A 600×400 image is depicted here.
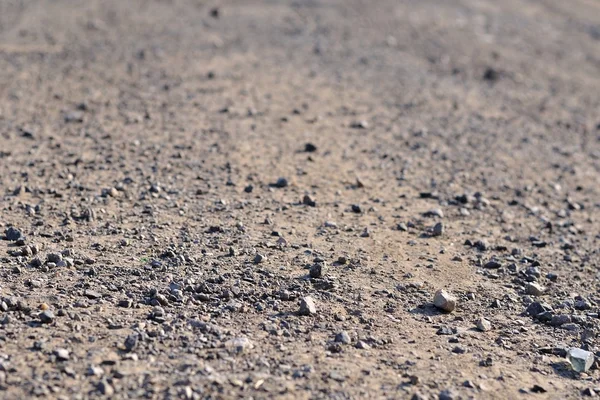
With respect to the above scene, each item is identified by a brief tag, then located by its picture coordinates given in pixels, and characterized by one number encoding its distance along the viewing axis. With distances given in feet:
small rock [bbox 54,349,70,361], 14.42
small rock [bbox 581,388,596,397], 15.43
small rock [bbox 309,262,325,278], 18.63
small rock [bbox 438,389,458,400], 14.57
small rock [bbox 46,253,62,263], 18.16
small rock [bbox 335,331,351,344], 16.14
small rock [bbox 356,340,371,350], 16.05
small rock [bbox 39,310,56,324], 15.61
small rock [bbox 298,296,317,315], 17.03
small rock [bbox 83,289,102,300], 16.81
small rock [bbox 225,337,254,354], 15.30
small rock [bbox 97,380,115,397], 13.58
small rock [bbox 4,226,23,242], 19.27
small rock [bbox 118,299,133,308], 16.60
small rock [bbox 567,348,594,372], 16.29
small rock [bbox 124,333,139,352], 14.97
